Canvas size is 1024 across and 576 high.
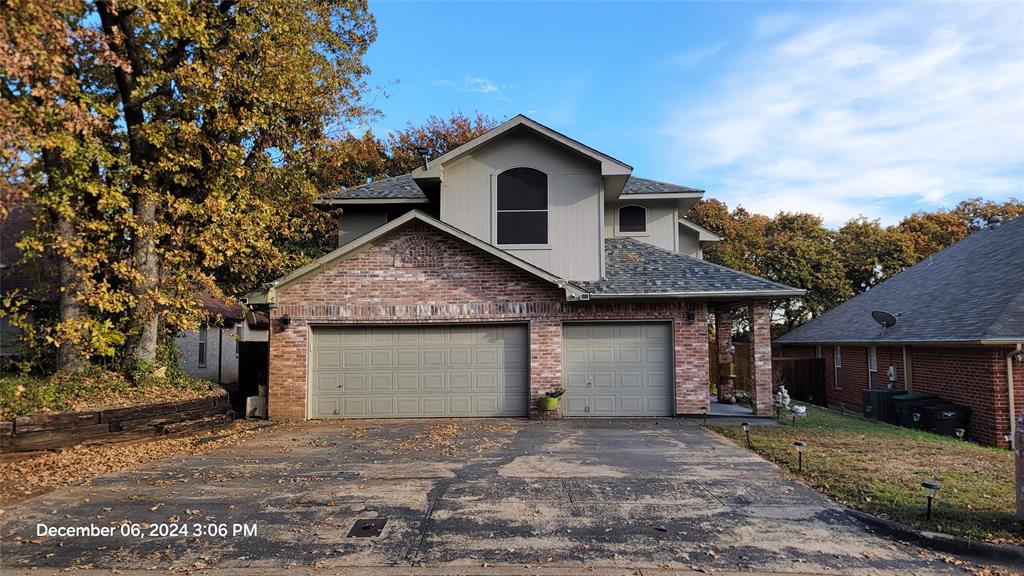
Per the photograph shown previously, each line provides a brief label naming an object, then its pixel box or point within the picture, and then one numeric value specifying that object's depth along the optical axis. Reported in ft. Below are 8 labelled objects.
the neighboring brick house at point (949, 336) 38.78
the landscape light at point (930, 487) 18.95
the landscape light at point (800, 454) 26.14
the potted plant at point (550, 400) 42.34
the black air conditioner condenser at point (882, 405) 47.65
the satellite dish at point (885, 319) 53.29
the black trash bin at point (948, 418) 41.50
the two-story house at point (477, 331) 42.83
